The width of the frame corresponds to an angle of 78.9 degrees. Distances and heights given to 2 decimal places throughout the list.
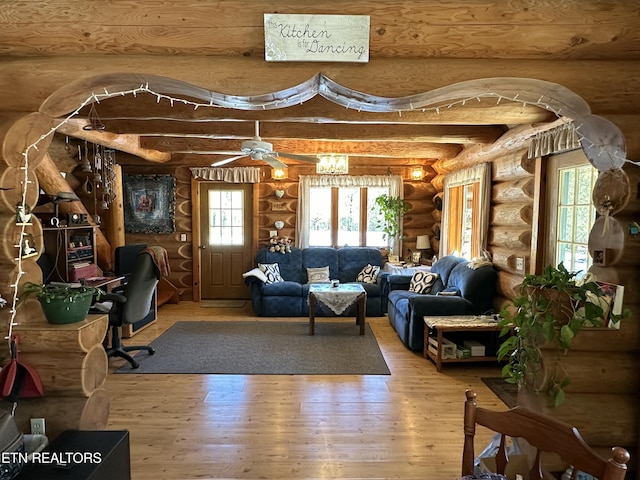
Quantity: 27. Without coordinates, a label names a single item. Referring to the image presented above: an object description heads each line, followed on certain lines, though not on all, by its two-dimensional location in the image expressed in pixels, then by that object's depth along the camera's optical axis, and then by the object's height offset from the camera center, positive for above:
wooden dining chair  1.07 -0.70
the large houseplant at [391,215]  6.65 +0.02
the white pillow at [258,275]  5.88 -0.90
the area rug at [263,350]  3.81 -1.50
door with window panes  6.87 -0.40
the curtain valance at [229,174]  6.66 +0.71
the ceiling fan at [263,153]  3.87 +0.67
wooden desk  4.29 -0.76
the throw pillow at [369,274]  6.23 -0.94
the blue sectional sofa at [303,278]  5.83 -1.02
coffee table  4.95 -1.07
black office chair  3.80 -0.85
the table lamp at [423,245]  6.73 -0.49
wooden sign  1.86 +0.86
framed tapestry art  6.63 +0.20
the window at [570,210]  3.11 +0.06
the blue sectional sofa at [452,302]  4.27 -0.95
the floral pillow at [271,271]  6.11 -0.89
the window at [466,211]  4.72 +0.07
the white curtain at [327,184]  6.78 +0.56
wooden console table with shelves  3.83 -1.18
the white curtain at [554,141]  3.05 +0.64
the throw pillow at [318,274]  6.30 -0.95
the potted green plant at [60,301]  2.02 -0.46
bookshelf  4.16 -0.43
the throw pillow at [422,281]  5.26 -0.89
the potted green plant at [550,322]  1.86 -0.51
